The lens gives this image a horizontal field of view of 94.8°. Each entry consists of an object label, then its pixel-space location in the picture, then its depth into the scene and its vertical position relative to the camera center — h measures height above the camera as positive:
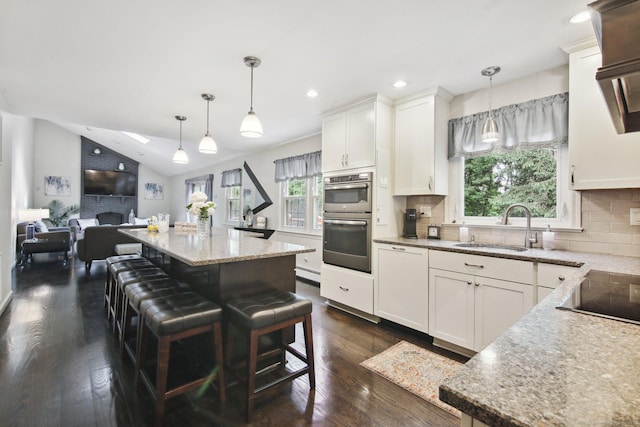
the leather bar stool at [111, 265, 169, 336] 2.20 -0.49
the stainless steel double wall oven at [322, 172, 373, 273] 3.04 -0.06
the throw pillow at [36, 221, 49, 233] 6.16 -0.30
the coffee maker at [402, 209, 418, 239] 3.14 -0.10
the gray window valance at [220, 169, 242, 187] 6.59 +0.85
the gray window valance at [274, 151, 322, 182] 4.48 +0.79
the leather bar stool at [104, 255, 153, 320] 2.61 -0.48
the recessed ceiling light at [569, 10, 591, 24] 1.75 +1.21
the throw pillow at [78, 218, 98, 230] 8.37 -0.25
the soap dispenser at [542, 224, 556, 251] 2.31 -0.19
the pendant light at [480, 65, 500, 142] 2.37 +0.70
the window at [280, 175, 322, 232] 4.69 +0.19
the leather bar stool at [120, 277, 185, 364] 1.85 -0.51
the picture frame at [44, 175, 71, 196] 8.45 +0.82
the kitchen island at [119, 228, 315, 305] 1.79 -0.35
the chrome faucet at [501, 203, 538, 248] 2.39 -0.13
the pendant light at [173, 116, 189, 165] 3.95 +0.78
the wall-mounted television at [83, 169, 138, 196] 9.16 +1.00
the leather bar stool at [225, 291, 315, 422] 1.61 -0.60
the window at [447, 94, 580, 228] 2.37 +0.44
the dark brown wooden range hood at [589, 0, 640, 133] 0.76 +0.48
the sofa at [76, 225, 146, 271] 5.12 -0.51
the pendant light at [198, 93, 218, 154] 3.18 +0.76
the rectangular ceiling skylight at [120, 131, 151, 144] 7.84 +2.04
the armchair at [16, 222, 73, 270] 5.54 -0.57
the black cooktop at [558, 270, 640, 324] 0.88 -0.29
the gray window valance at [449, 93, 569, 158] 2.34 +0.78
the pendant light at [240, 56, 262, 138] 2.37 +0.74
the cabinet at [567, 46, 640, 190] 1.89 +0.50
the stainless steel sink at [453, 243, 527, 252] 2.42 -0.27
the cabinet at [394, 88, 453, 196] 2.87 +0.73
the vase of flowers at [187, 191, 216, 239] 2.84 +0.05
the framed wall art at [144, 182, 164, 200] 10.43 +0.83
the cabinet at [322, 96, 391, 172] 3.04 +0.89
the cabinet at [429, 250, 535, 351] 2.07 -0.61
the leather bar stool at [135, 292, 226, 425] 1.52 -0.61
